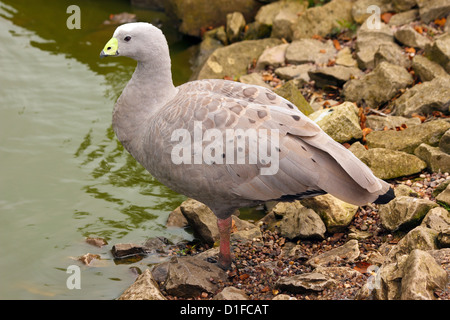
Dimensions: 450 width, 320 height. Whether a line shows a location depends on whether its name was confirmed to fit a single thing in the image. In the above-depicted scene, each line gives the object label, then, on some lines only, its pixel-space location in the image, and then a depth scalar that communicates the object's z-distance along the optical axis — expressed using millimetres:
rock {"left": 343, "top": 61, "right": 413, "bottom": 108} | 8602
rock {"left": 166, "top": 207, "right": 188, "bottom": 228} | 7504
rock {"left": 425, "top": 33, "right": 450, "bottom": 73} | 8641
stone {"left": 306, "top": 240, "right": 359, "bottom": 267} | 5863
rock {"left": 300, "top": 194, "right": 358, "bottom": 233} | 6484
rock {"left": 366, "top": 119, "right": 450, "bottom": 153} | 7344
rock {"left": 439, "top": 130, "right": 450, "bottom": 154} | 6961
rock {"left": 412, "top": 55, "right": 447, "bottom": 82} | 8548
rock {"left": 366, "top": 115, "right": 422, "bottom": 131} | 7938
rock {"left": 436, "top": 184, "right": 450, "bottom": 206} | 6152
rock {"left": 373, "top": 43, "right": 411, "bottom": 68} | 9148
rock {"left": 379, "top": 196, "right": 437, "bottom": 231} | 6059
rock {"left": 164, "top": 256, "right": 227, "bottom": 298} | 5598
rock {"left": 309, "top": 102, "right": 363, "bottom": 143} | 7703
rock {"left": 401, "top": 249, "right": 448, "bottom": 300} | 4520
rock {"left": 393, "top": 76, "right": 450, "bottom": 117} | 7949
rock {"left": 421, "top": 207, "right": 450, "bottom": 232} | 5746
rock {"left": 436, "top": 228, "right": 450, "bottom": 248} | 5426
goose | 5453
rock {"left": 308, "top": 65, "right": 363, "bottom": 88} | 9250
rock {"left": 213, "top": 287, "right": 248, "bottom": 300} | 5270
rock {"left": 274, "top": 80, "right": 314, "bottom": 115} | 8297
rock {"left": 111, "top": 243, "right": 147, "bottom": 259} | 6781
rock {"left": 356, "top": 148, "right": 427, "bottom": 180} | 7059
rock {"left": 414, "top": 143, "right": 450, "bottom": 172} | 6906
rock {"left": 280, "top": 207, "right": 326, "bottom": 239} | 6424
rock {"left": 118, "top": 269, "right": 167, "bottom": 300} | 5430
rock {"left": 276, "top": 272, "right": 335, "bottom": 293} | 5262
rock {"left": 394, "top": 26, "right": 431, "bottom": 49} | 9436
